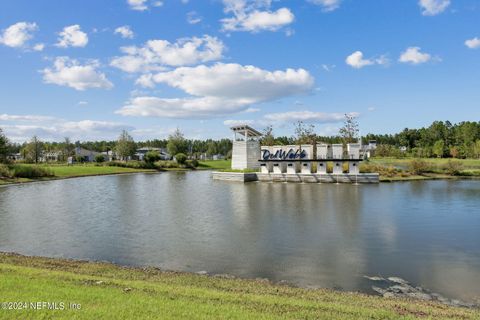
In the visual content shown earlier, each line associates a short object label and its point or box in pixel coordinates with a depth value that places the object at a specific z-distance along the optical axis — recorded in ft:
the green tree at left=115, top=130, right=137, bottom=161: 364.99
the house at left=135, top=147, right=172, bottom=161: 440.53
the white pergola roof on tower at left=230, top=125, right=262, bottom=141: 230.68
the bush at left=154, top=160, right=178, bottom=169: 317.73
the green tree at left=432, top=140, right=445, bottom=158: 376.89
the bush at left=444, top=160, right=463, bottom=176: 216.74
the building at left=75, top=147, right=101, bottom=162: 435.24
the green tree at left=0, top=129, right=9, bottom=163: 212.64
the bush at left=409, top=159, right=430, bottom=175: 215.51
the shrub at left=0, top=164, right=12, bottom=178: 187.83
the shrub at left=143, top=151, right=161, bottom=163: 315.99
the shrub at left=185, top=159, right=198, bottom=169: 336.76
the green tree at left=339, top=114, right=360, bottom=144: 297.94
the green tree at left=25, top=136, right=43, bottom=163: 355.15
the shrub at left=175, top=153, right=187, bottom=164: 332.04
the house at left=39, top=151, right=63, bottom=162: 434.51
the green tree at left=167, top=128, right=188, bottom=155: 382.83
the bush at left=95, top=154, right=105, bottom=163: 321.52
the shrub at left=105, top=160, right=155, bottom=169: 303.48
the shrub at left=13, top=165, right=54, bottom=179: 198.00
